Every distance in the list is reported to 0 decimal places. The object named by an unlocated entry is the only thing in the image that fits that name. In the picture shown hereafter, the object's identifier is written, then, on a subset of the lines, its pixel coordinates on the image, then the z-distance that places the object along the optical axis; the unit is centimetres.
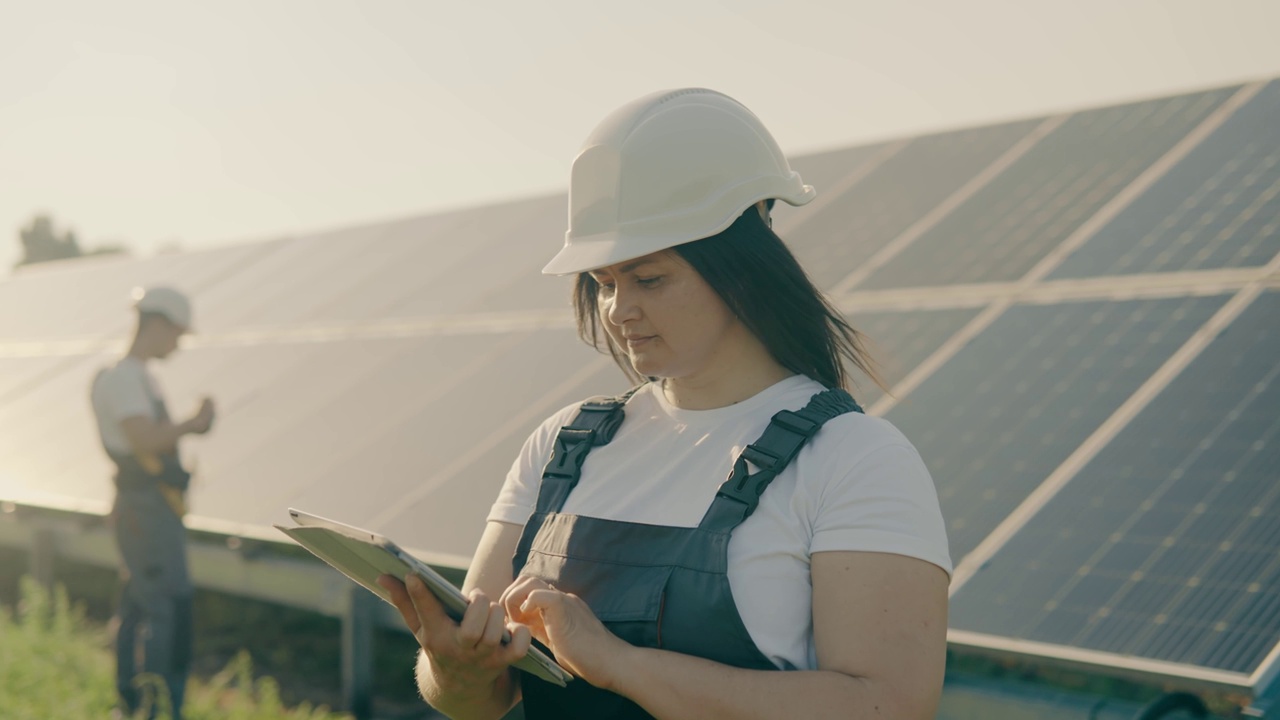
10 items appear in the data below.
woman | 182
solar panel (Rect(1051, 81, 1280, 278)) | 510
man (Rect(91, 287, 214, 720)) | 575
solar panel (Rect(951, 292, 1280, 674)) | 331
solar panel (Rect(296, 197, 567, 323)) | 900
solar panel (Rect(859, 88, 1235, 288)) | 589
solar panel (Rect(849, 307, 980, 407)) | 518
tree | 7538
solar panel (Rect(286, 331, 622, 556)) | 575
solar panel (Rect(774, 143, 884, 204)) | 799
